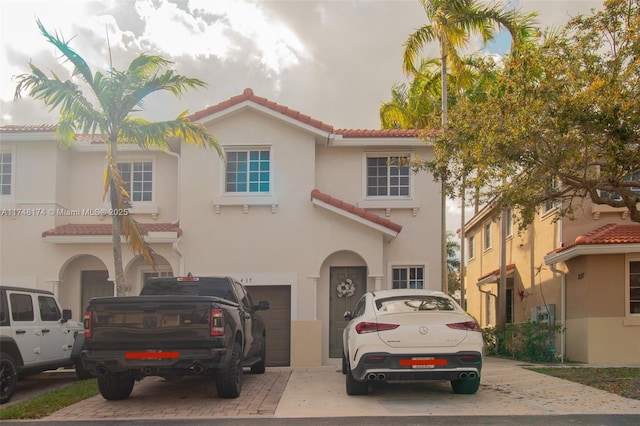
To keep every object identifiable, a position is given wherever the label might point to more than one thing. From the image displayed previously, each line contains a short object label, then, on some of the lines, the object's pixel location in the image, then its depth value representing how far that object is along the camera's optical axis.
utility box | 18.83
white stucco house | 16.34
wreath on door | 16.92
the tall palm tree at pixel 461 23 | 17.36
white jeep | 10.31
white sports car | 9.25
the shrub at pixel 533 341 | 17.58
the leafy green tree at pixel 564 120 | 10.73
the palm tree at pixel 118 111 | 13.34
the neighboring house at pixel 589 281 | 16.22
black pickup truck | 8.85
